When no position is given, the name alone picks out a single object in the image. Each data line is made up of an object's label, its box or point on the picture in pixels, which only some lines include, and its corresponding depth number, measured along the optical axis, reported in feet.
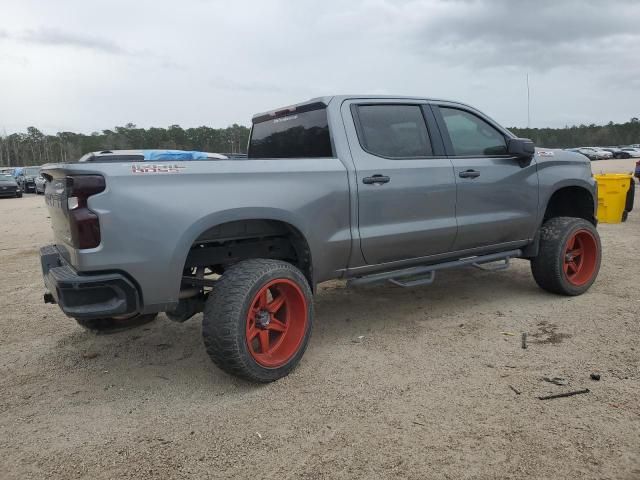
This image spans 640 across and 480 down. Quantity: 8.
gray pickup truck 9.58
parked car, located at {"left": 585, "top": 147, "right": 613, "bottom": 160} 149.27
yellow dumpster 30.71
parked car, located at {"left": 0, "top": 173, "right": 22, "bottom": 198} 85.51
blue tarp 28.03
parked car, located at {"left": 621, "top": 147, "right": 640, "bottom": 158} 154.30
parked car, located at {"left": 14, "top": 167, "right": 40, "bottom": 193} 100.67
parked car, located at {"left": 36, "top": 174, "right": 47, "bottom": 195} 92.52
